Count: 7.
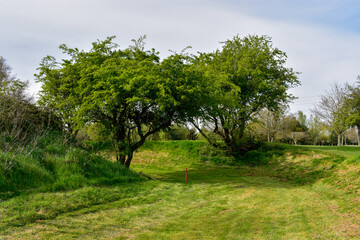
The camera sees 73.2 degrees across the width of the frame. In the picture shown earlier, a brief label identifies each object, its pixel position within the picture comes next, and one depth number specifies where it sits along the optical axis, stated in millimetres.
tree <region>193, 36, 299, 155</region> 23312
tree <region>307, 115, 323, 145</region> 56812
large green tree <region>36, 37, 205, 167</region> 13484
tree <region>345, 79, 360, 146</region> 26438
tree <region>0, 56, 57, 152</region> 10516
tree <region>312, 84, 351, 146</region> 34556
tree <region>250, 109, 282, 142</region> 42688
